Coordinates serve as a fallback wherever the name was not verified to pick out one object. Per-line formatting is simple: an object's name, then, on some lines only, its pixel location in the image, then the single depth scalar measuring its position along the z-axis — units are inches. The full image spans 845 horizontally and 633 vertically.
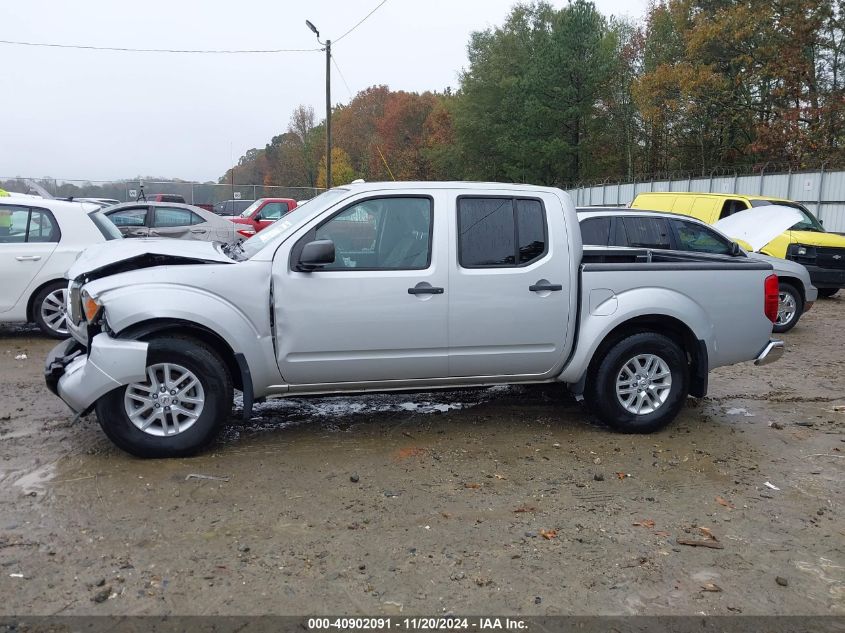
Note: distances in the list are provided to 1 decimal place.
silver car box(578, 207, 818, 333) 376.5
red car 885.2
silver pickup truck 187.6
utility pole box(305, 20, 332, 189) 1175.7
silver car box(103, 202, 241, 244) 561.3
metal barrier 859.4
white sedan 333.1
